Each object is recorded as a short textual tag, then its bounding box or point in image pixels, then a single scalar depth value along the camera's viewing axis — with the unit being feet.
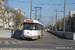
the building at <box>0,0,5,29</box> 92.06
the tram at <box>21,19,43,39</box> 61.86
